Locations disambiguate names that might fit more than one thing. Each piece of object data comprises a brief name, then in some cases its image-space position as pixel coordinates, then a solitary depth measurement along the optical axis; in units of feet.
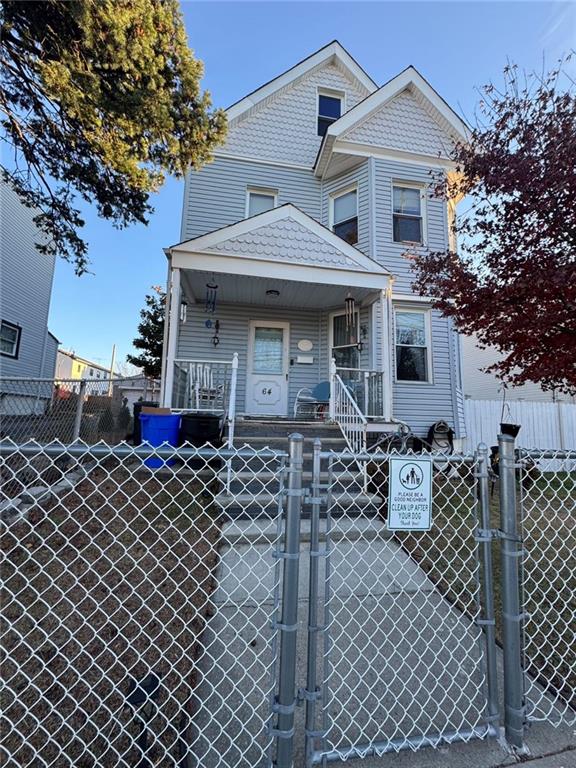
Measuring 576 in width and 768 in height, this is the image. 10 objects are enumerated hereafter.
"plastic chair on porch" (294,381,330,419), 27.12
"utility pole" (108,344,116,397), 123.08
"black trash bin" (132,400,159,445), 19.48
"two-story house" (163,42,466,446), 23.99
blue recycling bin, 18.51
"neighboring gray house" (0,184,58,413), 37.99
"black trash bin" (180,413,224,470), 19.14
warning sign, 5.90
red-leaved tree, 11.41
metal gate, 5.63
